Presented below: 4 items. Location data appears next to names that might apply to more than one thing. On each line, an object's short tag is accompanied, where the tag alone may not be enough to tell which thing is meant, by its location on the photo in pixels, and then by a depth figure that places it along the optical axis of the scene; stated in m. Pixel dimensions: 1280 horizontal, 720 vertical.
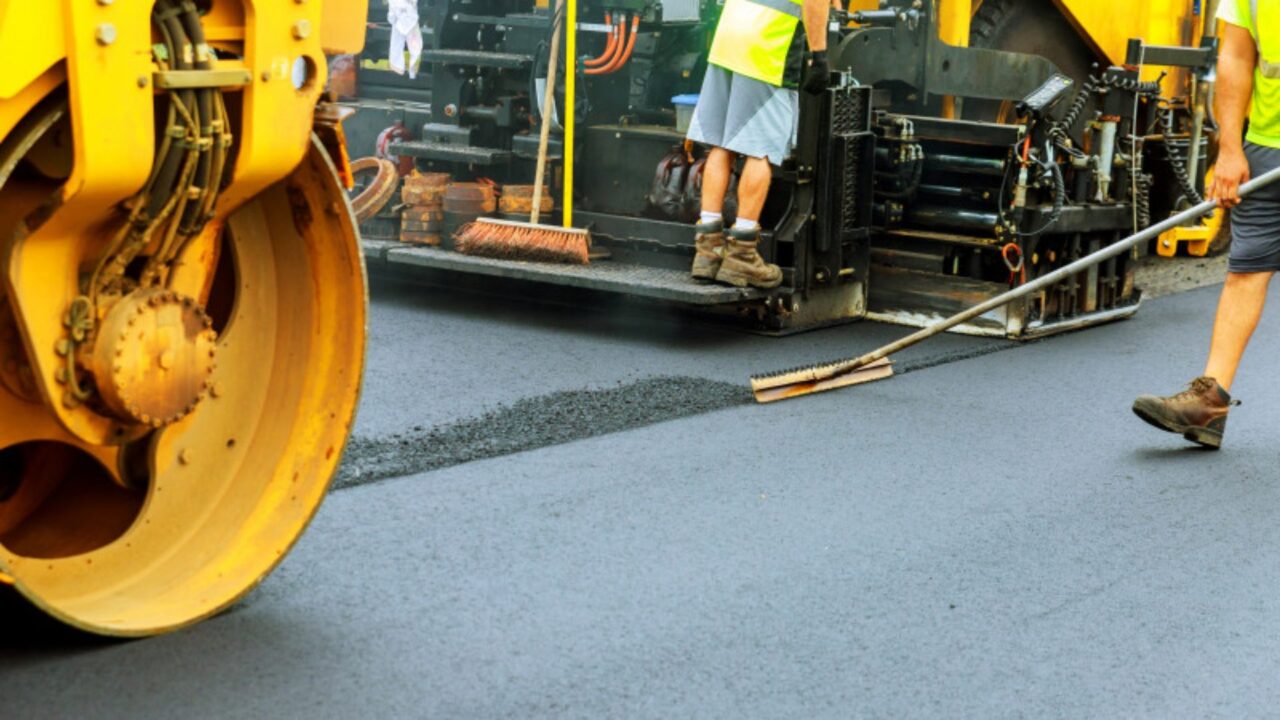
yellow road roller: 2.93
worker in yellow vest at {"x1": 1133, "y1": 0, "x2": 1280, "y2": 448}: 5.43
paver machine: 7.19
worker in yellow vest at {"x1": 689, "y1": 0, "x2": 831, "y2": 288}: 6.84
